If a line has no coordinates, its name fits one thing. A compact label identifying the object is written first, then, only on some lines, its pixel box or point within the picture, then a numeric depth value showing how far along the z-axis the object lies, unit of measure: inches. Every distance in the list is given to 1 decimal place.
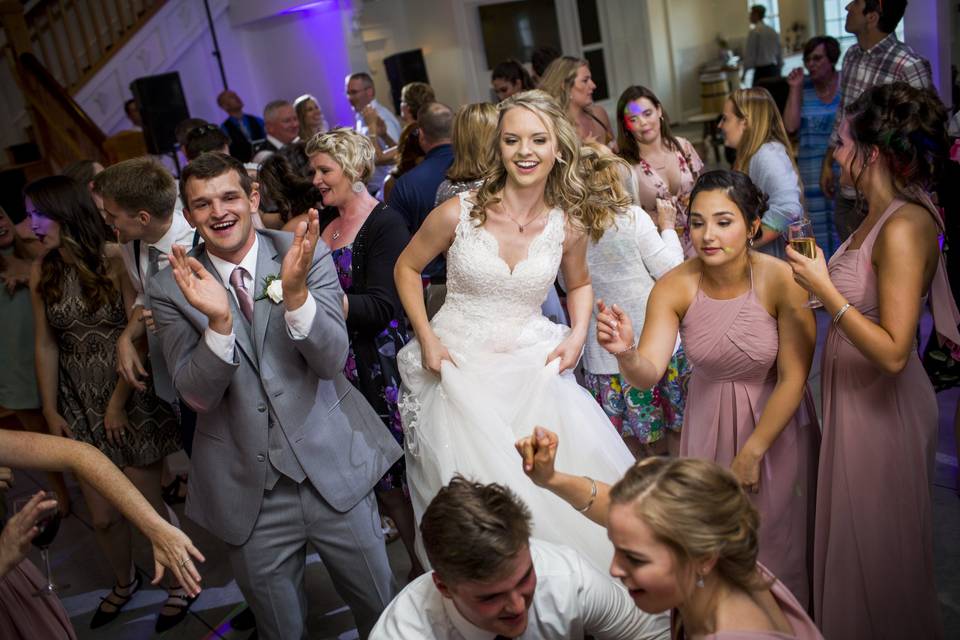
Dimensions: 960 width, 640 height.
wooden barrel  476.7
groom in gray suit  91.1
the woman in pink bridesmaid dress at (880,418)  89.0
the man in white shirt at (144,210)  114.8
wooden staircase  369.7
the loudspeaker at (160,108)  298.0
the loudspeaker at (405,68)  361.4
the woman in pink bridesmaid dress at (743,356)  92.4
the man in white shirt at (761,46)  425.7
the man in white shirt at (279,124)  263.0
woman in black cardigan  121.0
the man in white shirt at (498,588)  68.2
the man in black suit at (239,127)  306.7
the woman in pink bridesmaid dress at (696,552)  60.0
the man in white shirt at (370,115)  274.3
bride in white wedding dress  102.7
